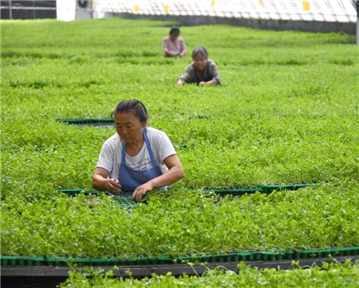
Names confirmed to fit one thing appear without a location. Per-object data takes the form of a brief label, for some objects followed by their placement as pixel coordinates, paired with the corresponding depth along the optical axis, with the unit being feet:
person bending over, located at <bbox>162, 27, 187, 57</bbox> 76.02
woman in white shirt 23.27
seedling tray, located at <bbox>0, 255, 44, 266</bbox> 19.07
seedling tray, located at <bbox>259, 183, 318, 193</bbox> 26.63
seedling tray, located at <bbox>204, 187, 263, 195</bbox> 26.50
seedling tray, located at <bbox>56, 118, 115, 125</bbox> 40.25
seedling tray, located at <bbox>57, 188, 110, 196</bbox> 25.41
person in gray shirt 49.48
